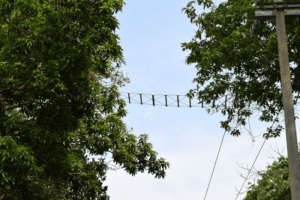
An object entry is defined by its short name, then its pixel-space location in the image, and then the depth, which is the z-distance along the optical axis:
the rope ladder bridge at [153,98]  28.33
